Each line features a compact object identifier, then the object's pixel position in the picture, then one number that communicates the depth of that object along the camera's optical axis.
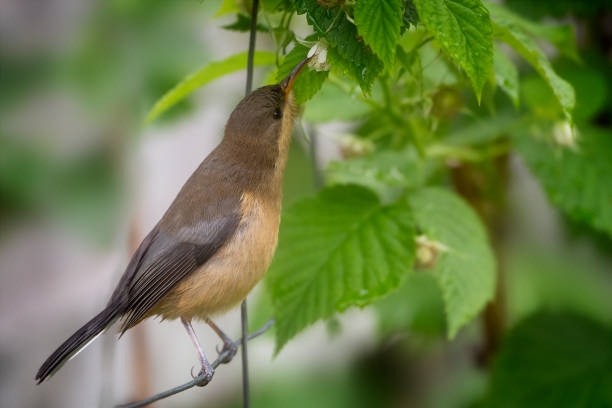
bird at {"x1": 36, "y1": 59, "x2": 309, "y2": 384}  3.00
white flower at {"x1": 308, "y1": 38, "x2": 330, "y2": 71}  2.95
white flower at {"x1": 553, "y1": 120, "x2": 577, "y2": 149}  3.04
